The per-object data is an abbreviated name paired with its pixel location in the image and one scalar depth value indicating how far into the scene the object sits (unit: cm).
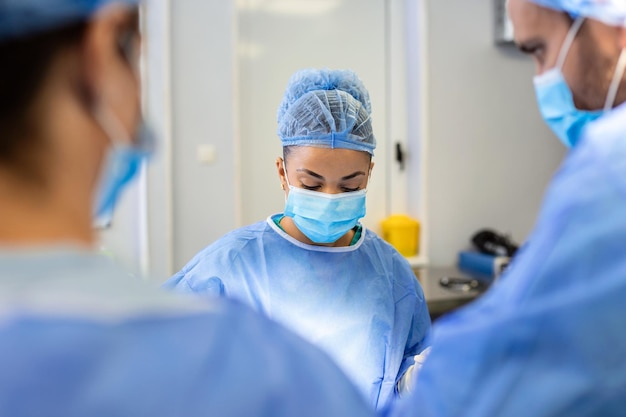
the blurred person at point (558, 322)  46
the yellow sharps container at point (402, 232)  267
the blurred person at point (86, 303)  31
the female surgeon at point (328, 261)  111
